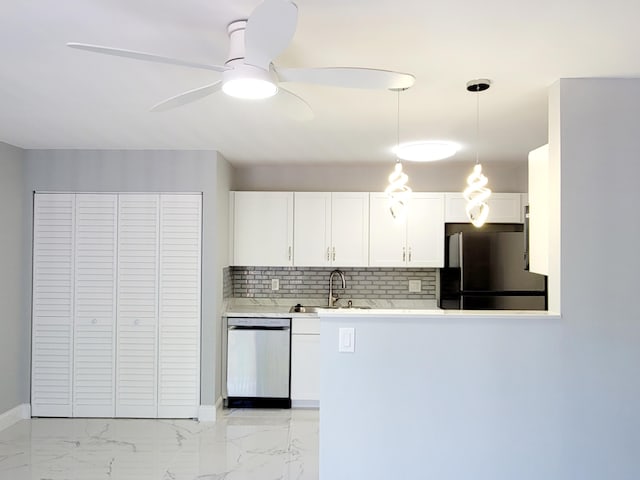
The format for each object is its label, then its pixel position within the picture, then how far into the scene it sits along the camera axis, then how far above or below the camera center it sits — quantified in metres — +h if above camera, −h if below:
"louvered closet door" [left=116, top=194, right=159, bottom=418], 4.00 -0.39
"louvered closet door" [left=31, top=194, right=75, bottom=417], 4.01 -0.39
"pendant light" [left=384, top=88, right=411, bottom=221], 2.58 +0.41
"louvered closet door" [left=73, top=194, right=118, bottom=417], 4.00 -0.39
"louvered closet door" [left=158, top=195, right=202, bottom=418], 4.01 -0.39
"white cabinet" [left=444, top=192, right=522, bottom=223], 4.50 +0.54
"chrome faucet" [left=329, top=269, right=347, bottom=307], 4.81 -0.22
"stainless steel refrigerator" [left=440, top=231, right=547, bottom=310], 3.74 -0.11
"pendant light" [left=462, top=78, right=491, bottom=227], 2.40 +0.40
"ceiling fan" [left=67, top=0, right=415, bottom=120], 1.44 +0.70
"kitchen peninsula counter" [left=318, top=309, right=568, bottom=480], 2.29 -0.64
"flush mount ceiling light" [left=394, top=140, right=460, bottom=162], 3.38 +0.83
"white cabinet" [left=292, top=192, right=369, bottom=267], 4.59 +0.34
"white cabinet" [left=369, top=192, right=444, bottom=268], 4.55 +0.29
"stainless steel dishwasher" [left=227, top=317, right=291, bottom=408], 4.35 -0.93
